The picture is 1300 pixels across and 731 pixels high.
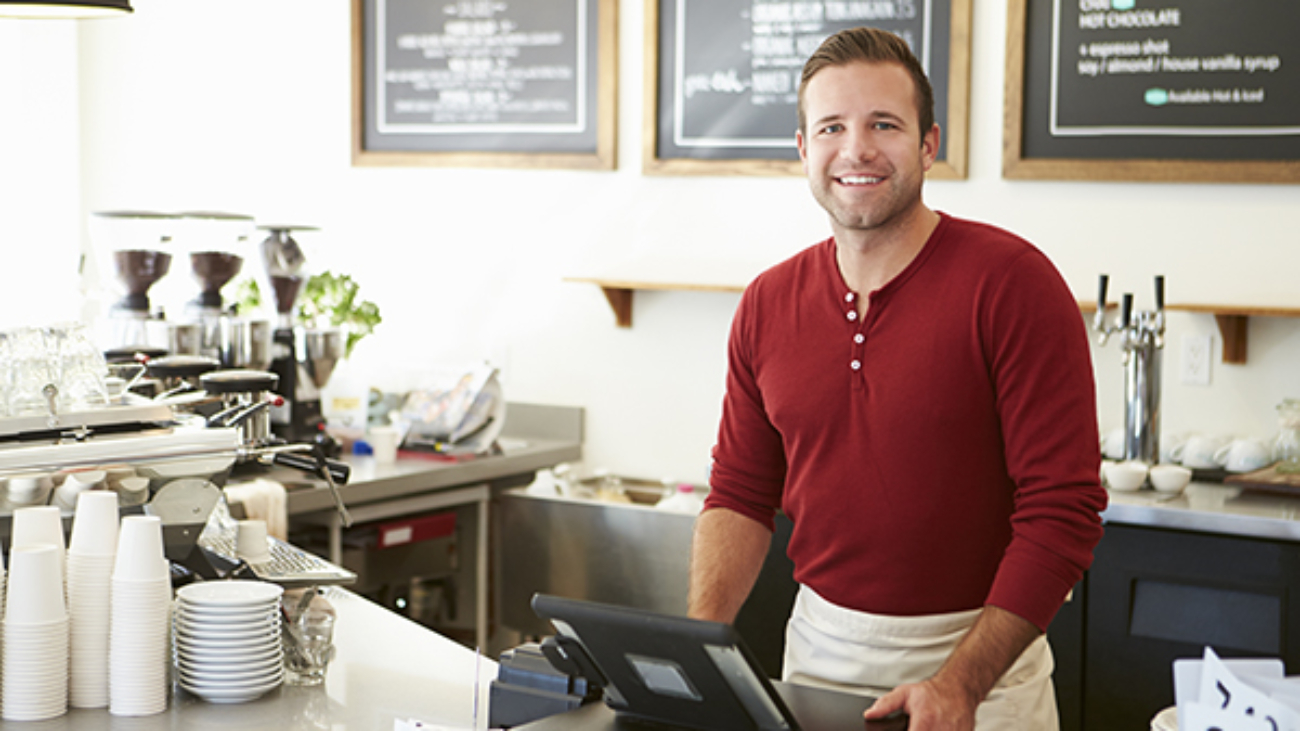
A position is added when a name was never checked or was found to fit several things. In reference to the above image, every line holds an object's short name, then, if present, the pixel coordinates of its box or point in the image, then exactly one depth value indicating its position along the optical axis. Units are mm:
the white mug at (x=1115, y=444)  3098
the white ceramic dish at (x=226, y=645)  1789
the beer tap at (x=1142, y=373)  2977
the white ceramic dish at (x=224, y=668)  1789
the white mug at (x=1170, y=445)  3113
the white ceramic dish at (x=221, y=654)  1789
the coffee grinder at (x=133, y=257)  3275
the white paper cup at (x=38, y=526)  1754
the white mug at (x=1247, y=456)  2977
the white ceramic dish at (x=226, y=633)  1786
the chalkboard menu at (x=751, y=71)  3355
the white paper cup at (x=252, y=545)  2156
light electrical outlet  3139
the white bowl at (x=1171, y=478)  2852
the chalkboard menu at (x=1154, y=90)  3025
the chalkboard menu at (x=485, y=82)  3826
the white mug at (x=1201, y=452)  3041
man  1644
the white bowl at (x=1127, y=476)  2875
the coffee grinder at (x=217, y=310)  3289
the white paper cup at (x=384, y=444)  3539
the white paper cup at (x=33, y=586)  1684
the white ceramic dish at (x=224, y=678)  1788
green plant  3703
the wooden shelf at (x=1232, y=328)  3007
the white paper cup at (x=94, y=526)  1751
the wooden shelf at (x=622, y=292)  3666
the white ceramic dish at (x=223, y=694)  1789
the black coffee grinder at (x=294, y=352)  3465
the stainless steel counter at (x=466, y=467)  3162
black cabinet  2627
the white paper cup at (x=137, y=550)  1720
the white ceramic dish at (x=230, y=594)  1786
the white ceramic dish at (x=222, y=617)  1782
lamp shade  2285
